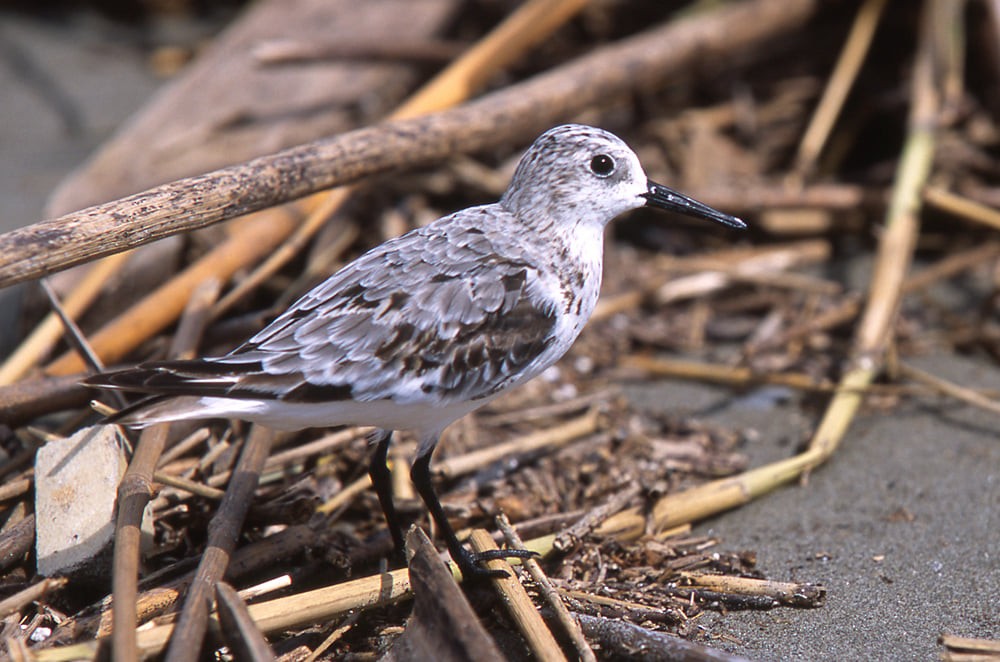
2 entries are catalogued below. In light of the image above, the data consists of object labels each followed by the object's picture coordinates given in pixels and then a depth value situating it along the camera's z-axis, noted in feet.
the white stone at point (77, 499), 22.72
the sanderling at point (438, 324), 22.33
